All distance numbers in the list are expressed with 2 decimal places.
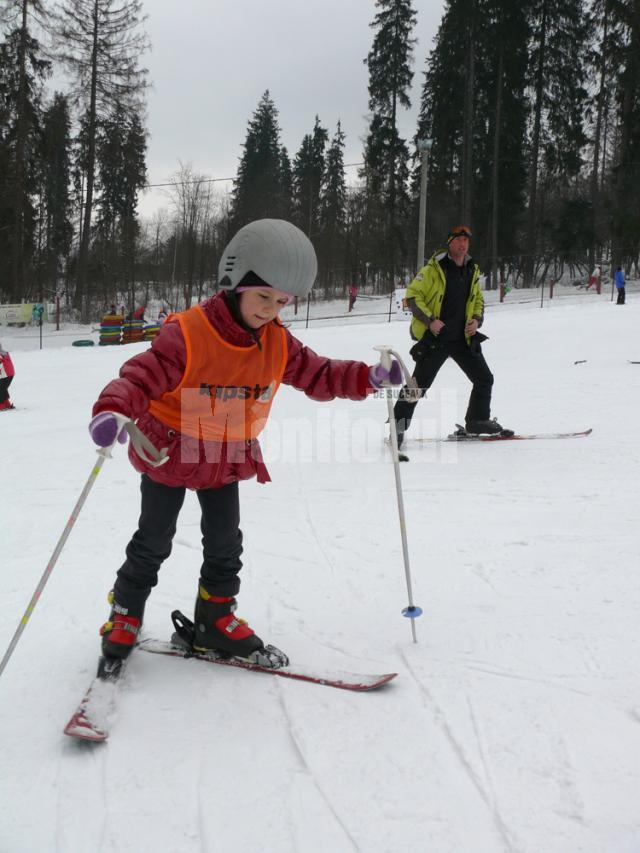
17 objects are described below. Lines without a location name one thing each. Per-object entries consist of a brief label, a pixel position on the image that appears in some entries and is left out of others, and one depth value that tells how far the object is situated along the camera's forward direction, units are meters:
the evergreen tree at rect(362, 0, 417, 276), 32.38
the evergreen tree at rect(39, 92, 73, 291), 34.97
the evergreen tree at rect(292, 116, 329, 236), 43.90
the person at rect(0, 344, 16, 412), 9.23
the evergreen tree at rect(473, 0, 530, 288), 29.17
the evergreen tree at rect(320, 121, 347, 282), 41.38
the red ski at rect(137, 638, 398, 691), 2.33
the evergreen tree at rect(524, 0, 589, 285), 29.80
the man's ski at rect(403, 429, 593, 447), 6.22
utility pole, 20.80
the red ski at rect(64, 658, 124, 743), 2.04
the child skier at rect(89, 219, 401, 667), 2.22
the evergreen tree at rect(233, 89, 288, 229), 41.03
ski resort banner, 22.42
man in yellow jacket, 5.79
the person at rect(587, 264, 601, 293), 27.62
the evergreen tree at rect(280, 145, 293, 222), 44.14
